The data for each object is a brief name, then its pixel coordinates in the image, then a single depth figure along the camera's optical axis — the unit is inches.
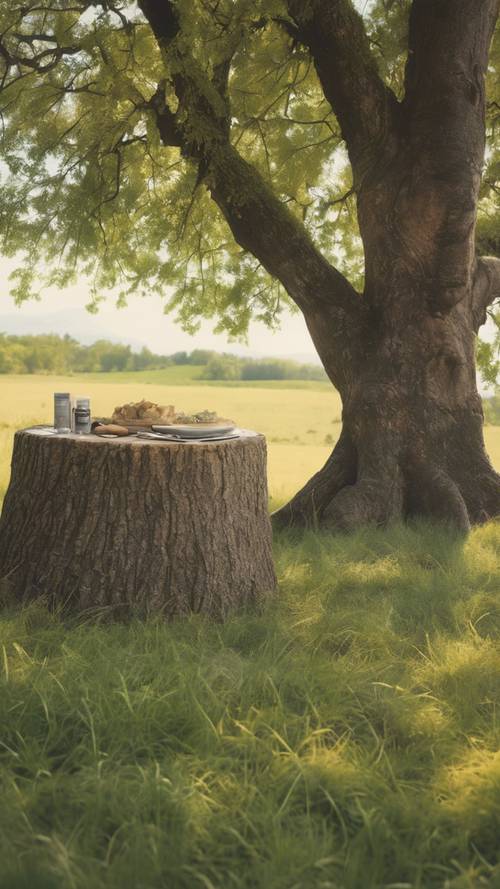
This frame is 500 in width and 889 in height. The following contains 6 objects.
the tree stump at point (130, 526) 157.2
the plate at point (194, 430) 167.3
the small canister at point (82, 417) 173.8
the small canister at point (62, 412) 176.6
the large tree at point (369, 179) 254.7
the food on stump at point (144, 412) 181.8
